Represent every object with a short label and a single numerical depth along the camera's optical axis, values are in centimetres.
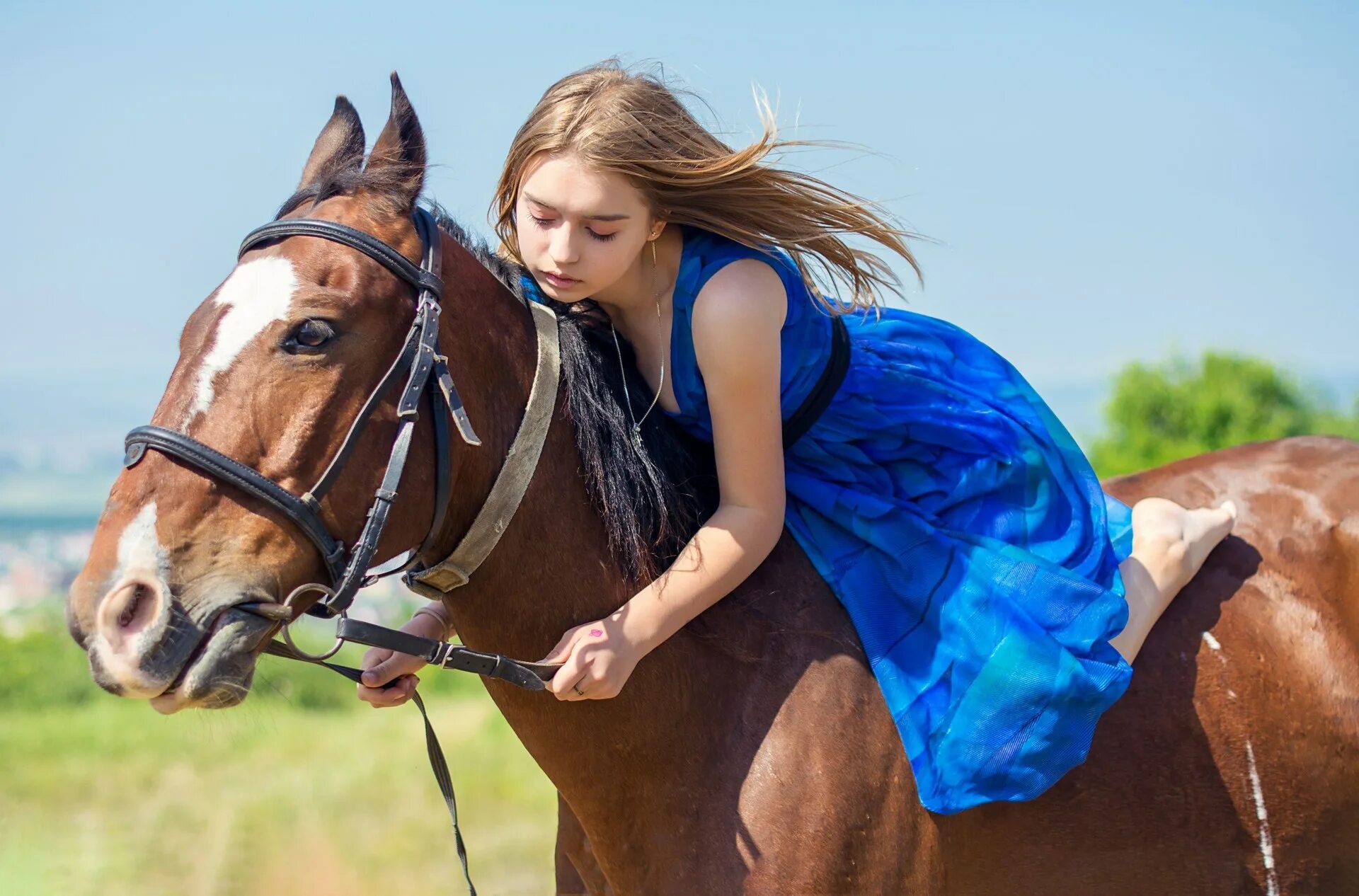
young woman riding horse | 235
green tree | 1359
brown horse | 193
